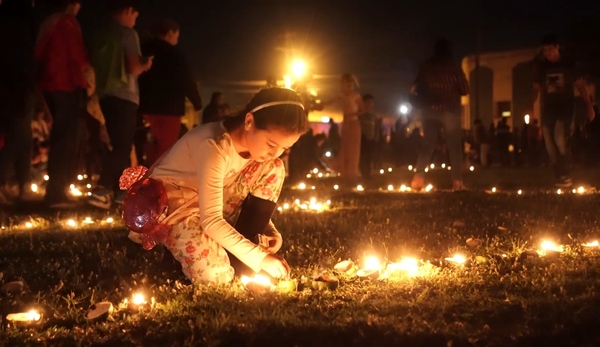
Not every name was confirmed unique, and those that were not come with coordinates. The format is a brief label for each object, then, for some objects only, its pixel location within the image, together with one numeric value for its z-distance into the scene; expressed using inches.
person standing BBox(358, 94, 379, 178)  605.0
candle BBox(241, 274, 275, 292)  162.3
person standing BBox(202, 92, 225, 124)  467.8
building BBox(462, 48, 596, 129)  1895.9
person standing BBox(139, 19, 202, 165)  335.6
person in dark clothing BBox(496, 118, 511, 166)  940.0
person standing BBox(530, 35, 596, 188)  442.9
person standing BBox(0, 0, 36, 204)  310.3
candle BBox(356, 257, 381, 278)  173.5
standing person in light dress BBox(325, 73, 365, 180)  526.3
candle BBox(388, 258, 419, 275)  179.8
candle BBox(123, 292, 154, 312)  149.3
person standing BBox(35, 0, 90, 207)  319.0
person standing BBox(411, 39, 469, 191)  410.6
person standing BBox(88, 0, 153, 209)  319.0
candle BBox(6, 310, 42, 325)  142.9
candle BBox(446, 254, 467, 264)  189.3
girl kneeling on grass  169.0
